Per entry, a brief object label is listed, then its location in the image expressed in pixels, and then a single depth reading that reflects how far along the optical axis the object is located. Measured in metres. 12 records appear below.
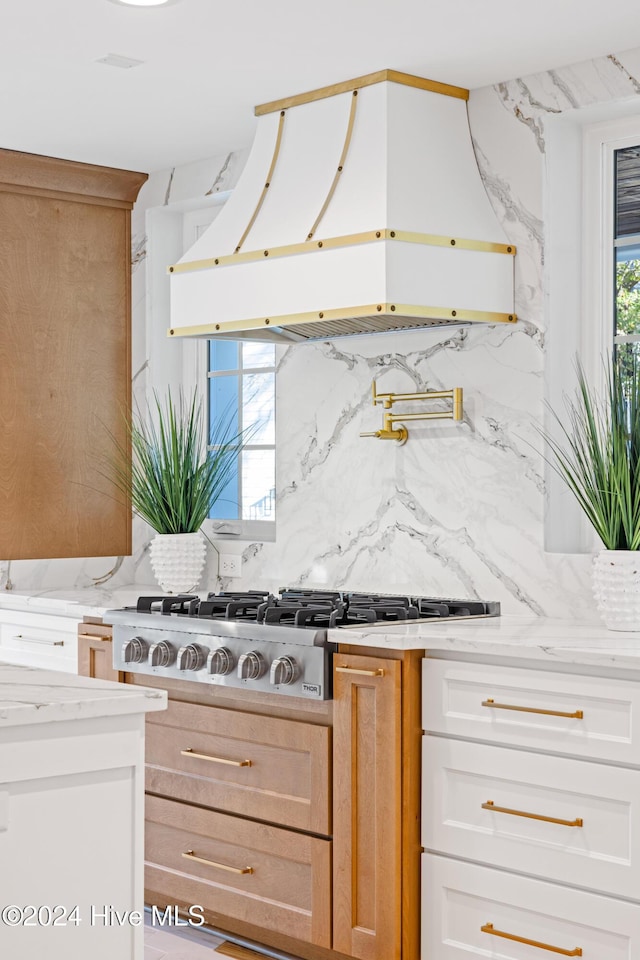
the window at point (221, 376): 4.42
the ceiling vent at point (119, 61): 3.38
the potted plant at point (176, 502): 4.14
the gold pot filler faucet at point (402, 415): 3.61
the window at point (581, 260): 3.43
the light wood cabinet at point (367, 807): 2.88
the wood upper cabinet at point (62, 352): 4.41
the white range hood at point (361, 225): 3.29
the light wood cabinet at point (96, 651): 3.67
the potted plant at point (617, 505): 2.87
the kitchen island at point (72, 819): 1.80
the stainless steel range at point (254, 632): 3.06
